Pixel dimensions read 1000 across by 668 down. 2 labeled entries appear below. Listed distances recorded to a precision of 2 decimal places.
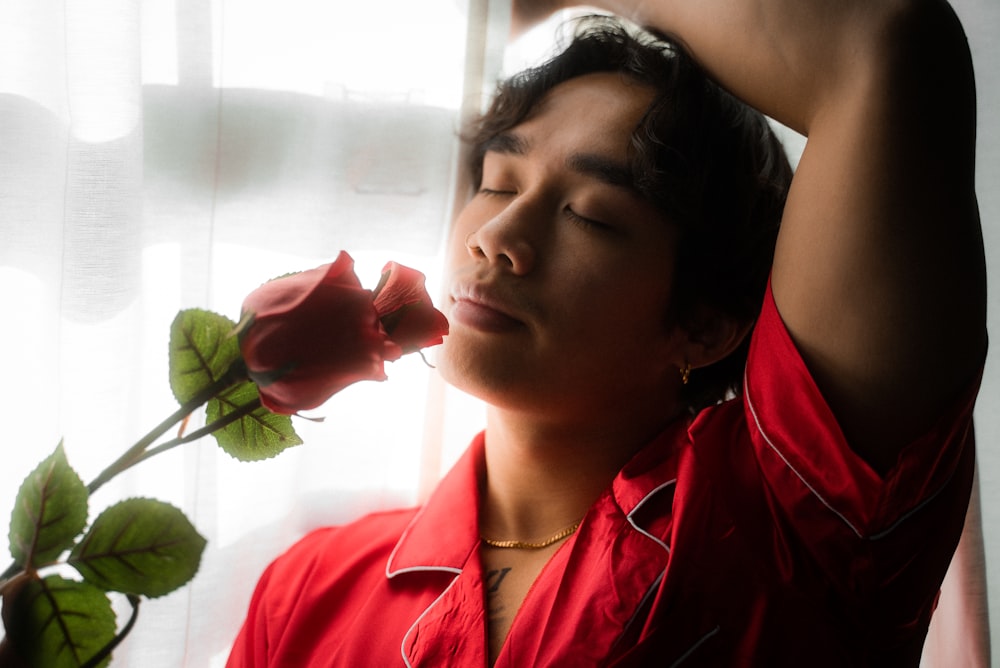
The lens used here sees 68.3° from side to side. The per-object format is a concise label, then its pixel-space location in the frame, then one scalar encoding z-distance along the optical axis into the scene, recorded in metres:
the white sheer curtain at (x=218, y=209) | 0.72
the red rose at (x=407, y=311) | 0.43
